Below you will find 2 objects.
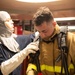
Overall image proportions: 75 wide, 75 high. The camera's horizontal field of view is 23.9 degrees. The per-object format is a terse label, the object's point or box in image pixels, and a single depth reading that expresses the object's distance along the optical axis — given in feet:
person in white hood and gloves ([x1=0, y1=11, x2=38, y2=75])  5.24
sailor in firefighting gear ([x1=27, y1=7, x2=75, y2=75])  4.72
